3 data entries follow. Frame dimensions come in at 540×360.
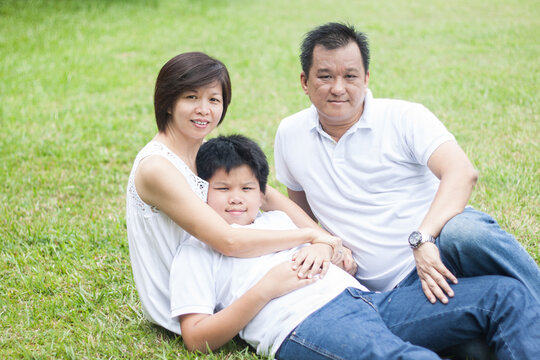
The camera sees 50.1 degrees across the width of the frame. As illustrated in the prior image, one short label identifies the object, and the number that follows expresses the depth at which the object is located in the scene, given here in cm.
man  300
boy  239
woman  271
